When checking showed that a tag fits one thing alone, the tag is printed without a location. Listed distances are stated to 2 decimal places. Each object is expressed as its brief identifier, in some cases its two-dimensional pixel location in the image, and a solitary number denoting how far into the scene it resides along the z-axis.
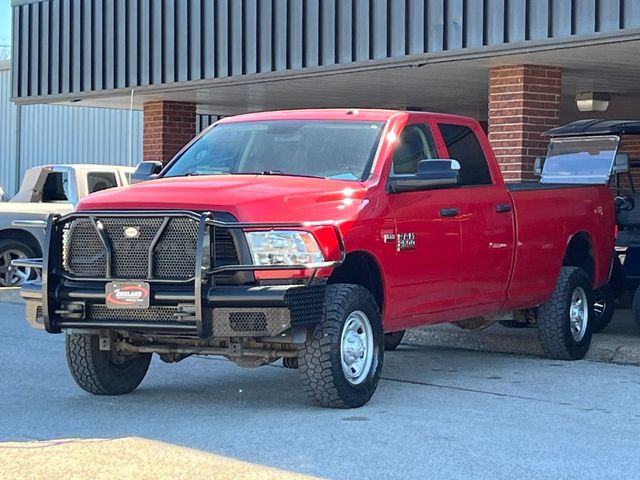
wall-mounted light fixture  17.34
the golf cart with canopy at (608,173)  12.12
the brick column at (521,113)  14.51
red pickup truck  7.60
